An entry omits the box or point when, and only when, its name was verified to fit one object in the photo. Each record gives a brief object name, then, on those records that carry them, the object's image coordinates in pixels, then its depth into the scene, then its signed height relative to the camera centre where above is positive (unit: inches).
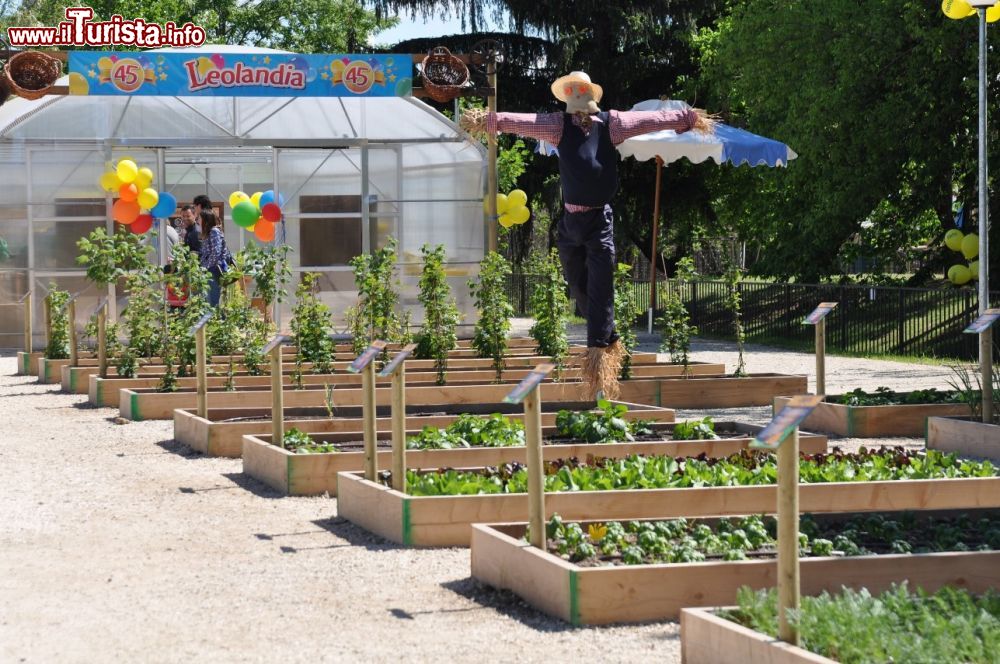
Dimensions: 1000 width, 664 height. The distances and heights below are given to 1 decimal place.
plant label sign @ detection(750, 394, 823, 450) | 182.5 -14.2
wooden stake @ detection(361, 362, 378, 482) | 317.4 -23.3
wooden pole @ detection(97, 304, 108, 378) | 580.1 -12.9
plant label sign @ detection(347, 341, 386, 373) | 316.8 -10.1
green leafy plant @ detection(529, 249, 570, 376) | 546.0 -1.1
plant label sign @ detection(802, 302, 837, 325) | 438.1 -2.5
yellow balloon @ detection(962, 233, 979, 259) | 857.5 +32.7
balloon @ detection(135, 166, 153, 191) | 768.9 +67.4
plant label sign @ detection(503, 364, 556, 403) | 245.0 -12.4
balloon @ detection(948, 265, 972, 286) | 847.7 +16.1
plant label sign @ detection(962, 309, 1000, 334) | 386.0 -4.9
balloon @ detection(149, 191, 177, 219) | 792.9 +54.5
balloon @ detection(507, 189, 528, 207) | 866.8 +62.3
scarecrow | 422.9 +41.3
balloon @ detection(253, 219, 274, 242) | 813.2 +43.2
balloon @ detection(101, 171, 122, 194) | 768.3 +65.6
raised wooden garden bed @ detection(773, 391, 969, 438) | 464.4 -35.2
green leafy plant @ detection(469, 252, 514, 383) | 558.3 -2.4
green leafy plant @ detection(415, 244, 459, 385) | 552.1 -2.6
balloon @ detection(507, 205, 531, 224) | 865.5 +53.3
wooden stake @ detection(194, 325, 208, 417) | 446.6 -17.7
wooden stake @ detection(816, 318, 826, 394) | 470.9 -17.4
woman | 671.8 +28.1
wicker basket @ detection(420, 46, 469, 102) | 797.2 +122.9
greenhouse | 829.2 +78.1
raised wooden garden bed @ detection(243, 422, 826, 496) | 353.4 -35.2
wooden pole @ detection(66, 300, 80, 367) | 631.8 -9.4
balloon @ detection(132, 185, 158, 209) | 772.0 +57.4
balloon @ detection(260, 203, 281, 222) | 802.8 +51.6
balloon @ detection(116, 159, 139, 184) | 762.2 +70.6
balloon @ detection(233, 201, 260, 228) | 794.2 +50.6
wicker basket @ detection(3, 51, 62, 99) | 756.6 +119.2
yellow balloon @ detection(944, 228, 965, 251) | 868.6 +36.7
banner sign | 790.5 +125.0
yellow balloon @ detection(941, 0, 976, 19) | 546.0 +106.4
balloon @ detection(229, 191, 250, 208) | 820.0 +60.8
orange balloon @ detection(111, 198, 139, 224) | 763.4 +50.4
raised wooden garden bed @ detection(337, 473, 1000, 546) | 291.6 -39.0
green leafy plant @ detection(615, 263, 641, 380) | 556.3 -1.7
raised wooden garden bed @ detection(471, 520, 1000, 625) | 228.4 -41.9
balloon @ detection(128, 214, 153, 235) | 786.2 +45.2
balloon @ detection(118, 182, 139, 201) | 764.5 +60.0
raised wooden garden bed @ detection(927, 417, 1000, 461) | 409.7 -36.9
